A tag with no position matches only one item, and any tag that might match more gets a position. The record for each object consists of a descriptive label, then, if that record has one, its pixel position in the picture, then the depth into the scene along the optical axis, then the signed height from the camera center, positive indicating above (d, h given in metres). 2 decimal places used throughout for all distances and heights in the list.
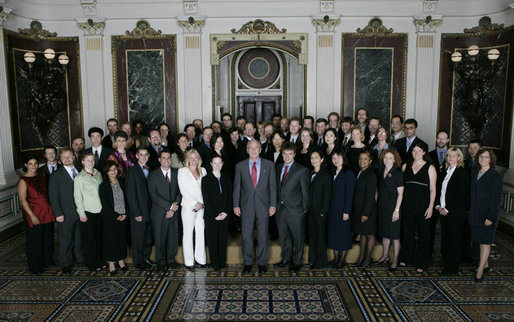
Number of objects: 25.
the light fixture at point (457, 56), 7.93 +1.36
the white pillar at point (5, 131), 7.16 -0.10
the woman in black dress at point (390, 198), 5.07 -1.00
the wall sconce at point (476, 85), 7.98 +0.79
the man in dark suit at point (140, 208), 5.14 -1.13
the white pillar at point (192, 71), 8.58 +1.21
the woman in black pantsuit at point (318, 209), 5.08 -1.15
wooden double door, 10.64 +0.49
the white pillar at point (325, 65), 8.50 +1.31
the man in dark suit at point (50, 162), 5.56 -0.55
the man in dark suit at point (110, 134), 6.70 -0.17
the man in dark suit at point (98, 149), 5.68 -0.36
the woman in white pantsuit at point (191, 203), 5.21 -1.08
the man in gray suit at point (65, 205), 5.13 -1.07
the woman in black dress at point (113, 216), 5.02 -1.22
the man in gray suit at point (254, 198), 5.12 -1.01
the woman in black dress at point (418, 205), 5.02 -1.10
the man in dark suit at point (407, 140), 6.18 -0.29
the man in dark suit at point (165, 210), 5.20 -1.17
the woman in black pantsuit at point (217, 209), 5.12 -1.14
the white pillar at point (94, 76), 8.52 +1.11
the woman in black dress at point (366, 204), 5.10 -1.08
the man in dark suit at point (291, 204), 5.08 -1.08
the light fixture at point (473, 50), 7.49 +1.40
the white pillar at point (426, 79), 8.43 +0.96
